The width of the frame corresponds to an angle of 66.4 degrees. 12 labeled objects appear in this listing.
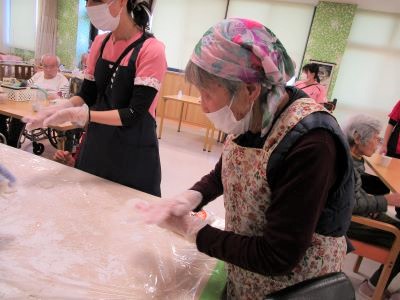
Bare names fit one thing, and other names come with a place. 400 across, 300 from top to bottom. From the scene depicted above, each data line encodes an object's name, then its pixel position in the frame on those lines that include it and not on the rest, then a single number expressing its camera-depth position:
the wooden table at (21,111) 2.39
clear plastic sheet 0.72
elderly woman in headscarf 0.57
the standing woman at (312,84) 3.94
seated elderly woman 1.64
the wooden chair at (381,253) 1.62
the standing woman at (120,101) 1.24
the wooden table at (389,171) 2.00
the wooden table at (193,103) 4.73
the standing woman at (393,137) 2.99
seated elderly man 3.35
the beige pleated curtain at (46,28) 6.75
